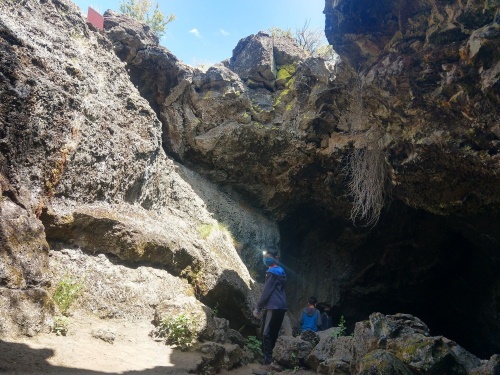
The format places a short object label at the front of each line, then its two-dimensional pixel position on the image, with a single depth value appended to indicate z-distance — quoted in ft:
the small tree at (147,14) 61.05
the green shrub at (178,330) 13.76
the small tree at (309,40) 47.83
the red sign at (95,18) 23.82
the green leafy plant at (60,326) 11.20
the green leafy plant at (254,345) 17.70
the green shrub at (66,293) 12.44
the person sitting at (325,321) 25.44
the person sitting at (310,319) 22.13
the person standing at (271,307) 16.16
